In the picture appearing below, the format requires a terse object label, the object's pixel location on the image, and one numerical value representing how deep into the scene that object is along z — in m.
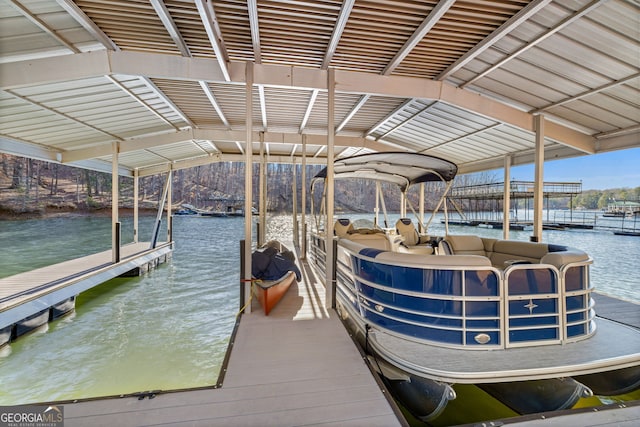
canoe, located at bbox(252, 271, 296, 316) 3.78
